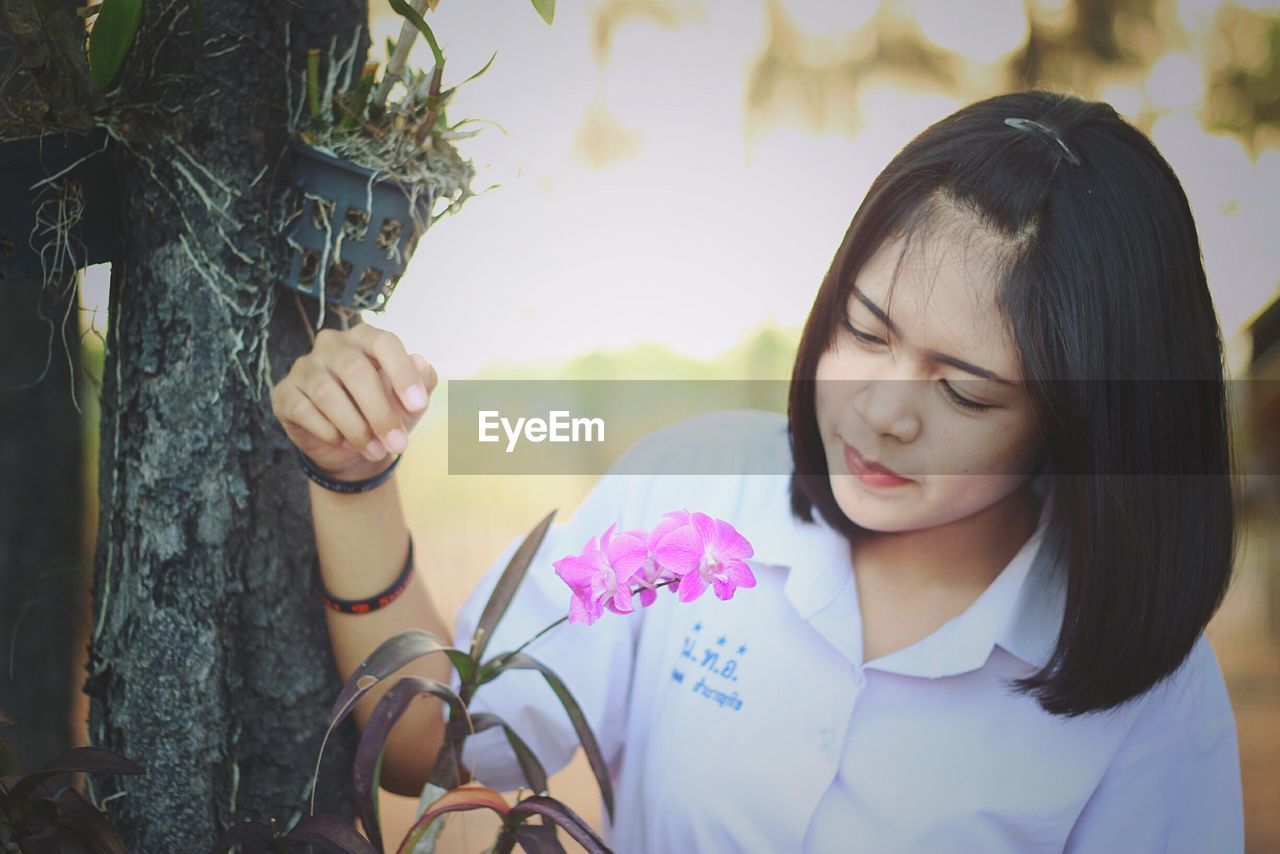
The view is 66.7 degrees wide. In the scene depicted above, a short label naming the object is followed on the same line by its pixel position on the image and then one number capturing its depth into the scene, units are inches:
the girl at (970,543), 43.2
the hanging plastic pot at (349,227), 45.8
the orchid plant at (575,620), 38.9
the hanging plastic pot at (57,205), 45.6
